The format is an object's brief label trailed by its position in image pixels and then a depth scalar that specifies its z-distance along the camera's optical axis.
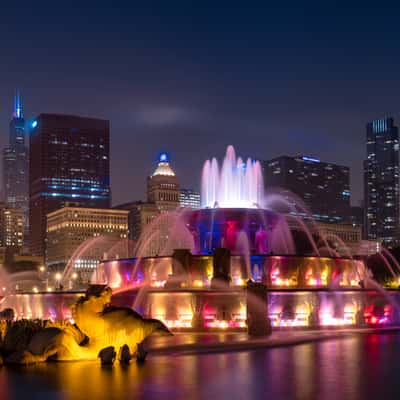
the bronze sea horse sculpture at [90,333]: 23.89
